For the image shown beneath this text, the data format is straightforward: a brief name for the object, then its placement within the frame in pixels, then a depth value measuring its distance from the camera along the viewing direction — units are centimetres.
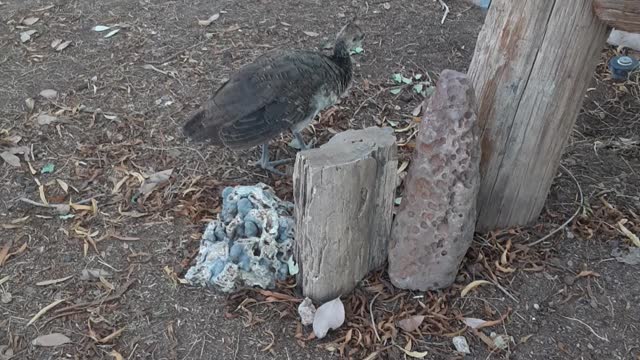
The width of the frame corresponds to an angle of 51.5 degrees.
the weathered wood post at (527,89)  277
